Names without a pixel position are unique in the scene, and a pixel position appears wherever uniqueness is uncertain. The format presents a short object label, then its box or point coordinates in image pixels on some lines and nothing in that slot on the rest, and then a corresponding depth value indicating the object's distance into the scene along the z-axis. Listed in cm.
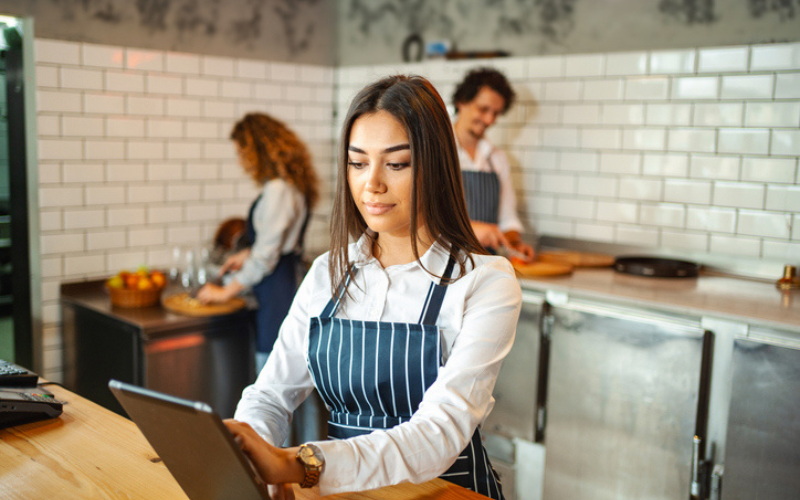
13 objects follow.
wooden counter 135
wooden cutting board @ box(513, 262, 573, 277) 324
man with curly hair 353
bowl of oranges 333
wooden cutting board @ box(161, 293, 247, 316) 330
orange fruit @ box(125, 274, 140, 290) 338
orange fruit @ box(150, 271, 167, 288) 345
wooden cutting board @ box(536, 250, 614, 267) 354
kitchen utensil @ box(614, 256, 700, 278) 329
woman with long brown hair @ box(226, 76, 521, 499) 135
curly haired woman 338
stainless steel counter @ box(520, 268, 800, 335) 263
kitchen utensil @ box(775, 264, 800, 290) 310
